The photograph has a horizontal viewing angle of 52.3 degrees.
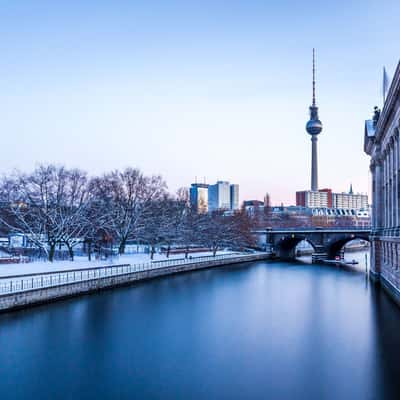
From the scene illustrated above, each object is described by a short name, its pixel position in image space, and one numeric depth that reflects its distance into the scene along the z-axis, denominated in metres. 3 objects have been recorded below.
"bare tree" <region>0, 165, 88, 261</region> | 46.91
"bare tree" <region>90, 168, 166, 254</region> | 58.94
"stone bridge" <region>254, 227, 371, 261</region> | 79.12
